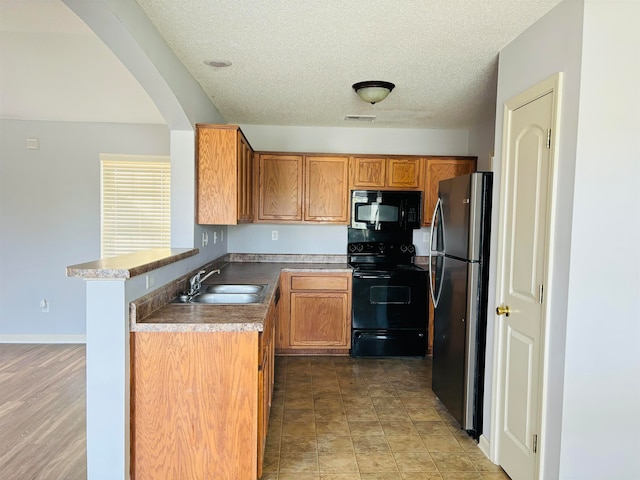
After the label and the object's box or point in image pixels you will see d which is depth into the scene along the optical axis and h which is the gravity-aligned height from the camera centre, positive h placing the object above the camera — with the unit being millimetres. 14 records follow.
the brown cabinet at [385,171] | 4297 +580
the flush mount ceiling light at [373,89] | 2973 +1019
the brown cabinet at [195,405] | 1875 -878
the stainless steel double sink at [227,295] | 2547 -500
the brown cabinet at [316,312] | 4066 -910
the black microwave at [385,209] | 4309 +171
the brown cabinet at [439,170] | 4309 +608
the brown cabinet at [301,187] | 4242 +391
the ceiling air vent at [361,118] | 4021 +1094
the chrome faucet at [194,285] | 2622 -433
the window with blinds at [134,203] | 4387 +181
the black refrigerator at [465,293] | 2471 -442
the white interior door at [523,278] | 1904 -257
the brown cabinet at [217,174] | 3082 +369
